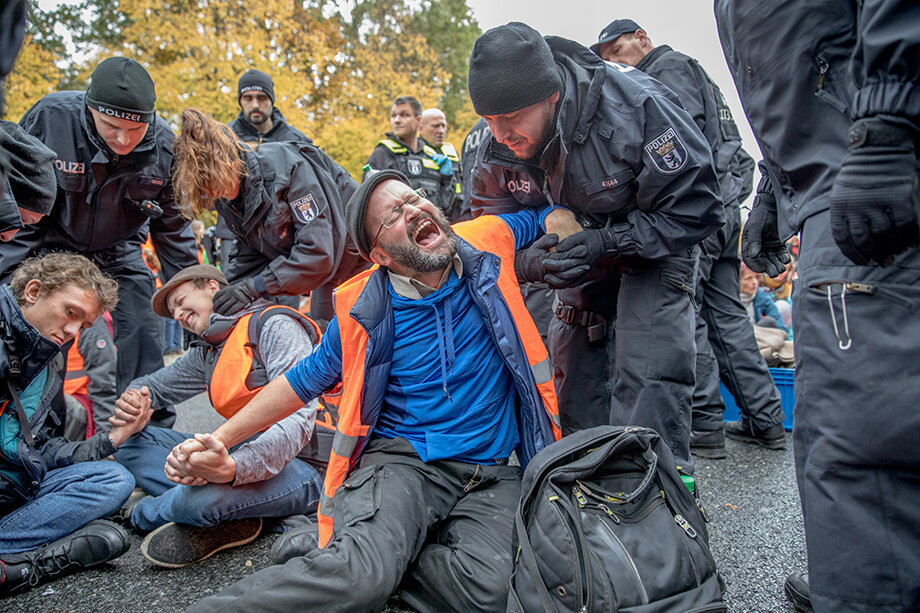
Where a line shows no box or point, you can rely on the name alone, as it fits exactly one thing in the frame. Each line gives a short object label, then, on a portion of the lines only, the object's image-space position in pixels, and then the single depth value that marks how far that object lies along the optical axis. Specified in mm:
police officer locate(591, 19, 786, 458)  3656
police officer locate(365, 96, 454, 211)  6613
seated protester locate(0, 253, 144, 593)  2508
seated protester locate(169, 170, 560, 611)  2201
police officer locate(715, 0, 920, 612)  1312
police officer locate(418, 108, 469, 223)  6836
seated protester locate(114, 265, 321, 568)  2611
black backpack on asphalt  1668
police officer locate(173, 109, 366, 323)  3256
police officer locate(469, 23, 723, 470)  2318
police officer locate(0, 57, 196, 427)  3475
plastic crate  4203
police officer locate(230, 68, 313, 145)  6105
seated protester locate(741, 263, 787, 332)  6588
